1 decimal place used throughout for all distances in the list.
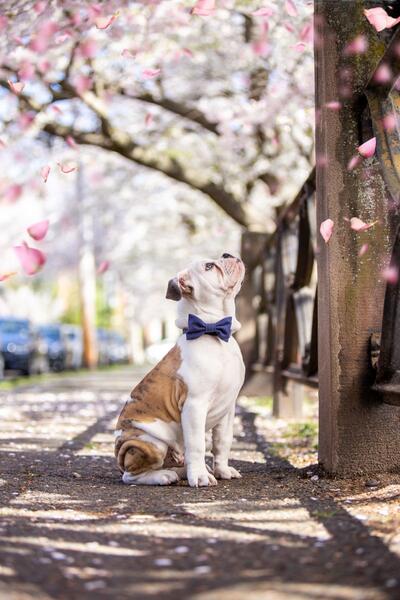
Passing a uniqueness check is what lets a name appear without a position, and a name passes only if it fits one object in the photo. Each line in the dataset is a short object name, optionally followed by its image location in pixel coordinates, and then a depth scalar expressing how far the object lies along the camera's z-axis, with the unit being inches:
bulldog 168.7
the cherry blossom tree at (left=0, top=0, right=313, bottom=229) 346.0
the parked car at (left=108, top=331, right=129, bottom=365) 1596.3
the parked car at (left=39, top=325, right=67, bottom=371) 1063.0
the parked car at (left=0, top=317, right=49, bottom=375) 869.8
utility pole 1100.6
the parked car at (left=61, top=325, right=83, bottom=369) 1121.4
